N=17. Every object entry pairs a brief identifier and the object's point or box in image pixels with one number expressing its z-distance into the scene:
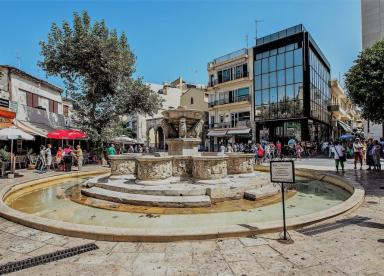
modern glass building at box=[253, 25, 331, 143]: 29.84
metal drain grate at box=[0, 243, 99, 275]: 3.37
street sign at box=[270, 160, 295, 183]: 4.30
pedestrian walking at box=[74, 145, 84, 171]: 15.01
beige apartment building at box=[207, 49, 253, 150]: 35.00
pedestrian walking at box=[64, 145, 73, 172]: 14.56
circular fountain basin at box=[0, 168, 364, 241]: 4.32
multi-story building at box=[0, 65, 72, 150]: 18.56
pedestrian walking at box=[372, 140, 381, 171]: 12.68
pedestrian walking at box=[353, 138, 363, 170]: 13.73
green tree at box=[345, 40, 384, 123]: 10.40
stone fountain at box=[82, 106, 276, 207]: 7.05
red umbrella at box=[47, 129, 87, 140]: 17.11
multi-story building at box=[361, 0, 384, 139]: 29.72
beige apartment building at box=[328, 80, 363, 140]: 41.41
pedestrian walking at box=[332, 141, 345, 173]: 12.05
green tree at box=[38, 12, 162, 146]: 18.00
